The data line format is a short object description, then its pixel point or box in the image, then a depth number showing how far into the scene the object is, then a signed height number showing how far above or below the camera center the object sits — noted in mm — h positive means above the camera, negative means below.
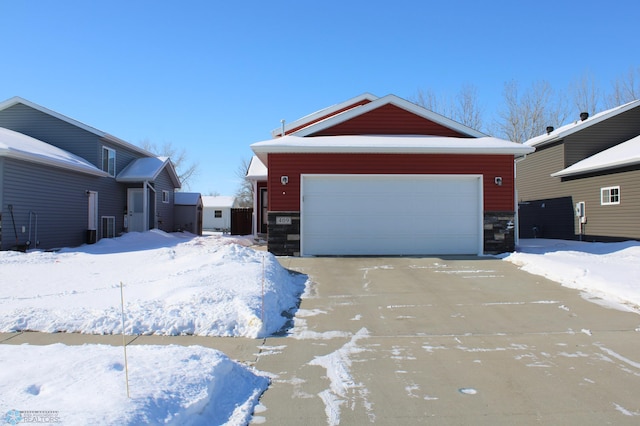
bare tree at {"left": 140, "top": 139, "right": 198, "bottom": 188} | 50438 +5213
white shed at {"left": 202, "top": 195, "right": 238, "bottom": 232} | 45656 +397
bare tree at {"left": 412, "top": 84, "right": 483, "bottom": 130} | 32594 +7358
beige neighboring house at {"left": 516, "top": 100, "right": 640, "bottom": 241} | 16172 +1589
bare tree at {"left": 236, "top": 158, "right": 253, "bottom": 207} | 52844 +2728
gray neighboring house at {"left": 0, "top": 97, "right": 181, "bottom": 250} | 14109 +1473
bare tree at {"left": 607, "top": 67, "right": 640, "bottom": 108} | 31691 +8728
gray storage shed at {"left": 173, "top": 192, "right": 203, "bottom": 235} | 26891 +395
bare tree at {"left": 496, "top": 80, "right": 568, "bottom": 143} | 32906 +7127
